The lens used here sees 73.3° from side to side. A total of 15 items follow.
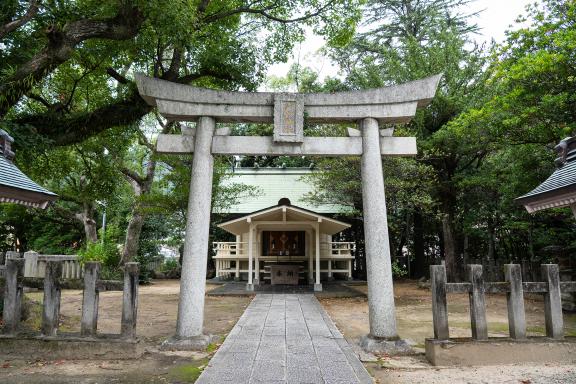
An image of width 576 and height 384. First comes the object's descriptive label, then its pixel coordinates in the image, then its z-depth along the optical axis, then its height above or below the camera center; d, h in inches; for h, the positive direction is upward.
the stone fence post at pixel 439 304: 222.4 -28.4
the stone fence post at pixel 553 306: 226.5 -30.8
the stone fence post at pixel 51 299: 230.4 -24.6
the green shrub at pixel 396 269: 521.0 -20.0
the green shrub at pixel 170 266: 997.8 -24.2
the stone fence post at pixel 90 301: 229.6 -25.9
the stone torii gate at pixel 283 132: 268.7 +89.1
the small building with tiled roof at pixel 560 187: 173.3 +30.2
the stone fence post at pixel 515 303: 225.0 -29.0
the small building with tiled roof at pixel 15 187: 168.9 +31.6
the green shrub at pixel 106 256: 615.2 +2.1
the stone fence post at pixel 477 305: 222.2 -29.2
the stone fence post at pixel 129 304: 229.6 -27.8
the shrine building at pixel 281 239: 624.1 +31.9
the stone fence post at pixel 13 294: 230.8 -21.5
